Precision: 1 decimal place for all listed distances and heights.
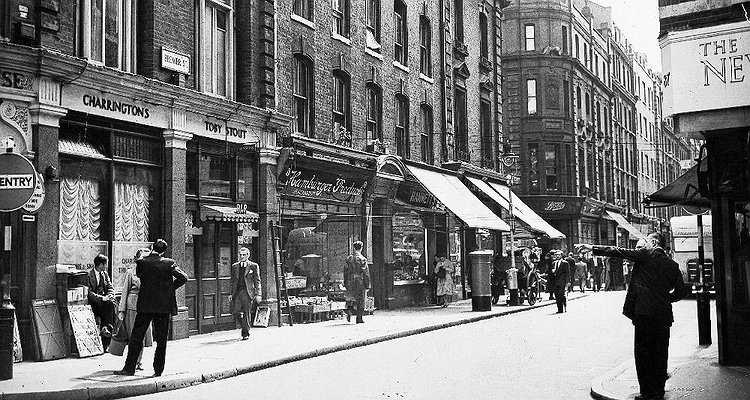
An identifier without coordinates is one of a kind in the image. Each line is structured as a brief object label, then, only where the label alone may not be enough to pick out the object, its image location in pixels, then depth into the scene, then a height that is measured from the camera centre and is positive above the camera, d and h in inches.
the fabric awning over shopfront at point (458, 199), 997.2 +57.0
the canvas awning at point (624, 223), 2188.7 +49.7
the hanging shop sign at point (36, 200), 450.6 +30.4
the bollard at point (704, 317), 570.5 -51.1
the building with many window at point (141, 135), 524.4 +84.6
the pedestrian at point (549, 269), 1231.5 -38.4
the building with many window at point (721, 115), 407.5 +60.6
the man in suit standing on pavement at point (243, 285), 653.9 -26.9
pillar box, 946.7 -39.8
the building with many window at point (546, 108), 1870.1 +300.1
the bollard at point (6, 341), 417.1 -42.2
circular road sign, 414.9 +35.7
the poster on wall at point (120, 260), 601.0 -5.6
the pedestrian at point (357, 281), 775.7 -30.5
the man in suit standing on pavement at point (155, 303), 442.3 -27.1
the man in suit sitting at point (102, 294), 560.1 -27.1
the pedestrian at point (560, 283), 955.3 -44.7
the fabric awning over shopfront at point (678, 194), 582.2 +32.3
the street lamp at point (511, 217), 1062.4 +39.1
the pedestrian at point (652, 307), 365.1 -28.4
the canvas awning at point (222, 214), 696.4 +29.5
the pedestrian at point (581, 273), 1518.2 -53.5
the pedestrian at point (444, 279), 1038.4 -41.1
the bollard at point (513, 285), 1060.5 -50.3
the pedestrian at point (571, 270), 1409.9 -46.9
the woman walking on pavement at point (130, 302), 486.1 -30.3
